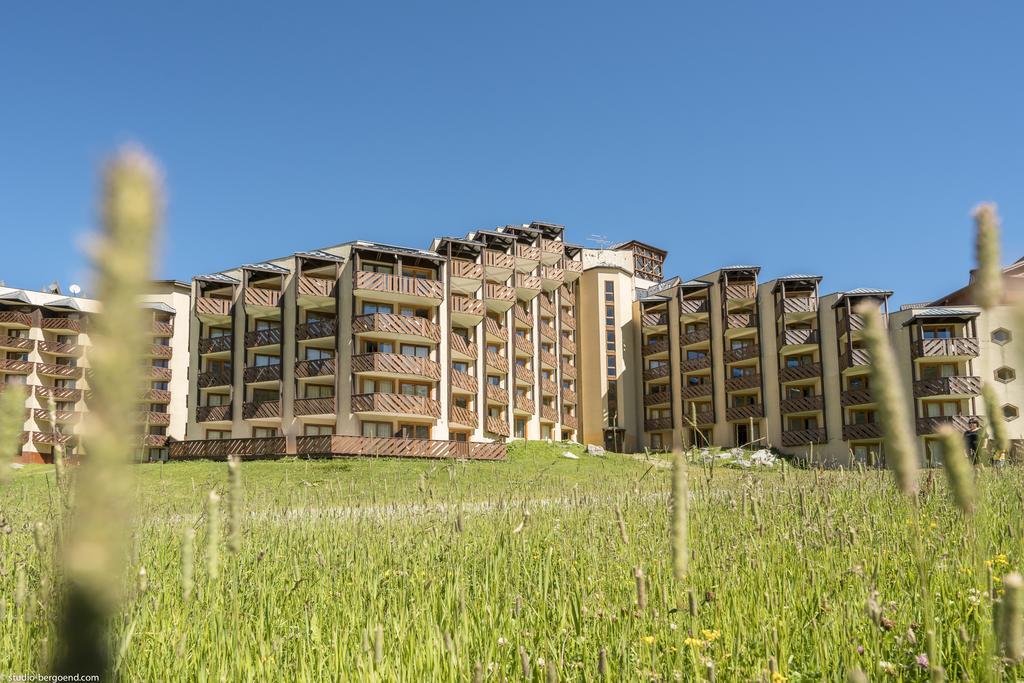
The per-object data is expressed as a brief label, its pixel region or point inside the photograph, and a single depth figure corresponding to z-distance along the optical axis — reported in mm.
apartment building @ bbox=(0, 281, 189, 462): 57844
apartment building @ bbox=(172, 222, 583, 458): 43062
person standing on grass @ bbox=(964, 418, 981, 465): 44516
